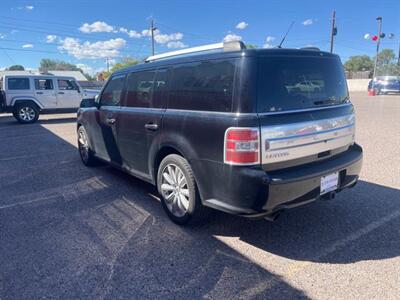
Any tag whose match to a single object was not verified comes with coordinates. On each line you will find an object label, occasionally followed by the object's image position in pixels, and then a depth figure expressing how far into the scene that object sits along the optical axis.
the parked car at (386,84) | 28.03
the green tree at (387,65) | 58.00
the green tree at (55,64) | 105.91
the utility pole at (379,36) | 33.03
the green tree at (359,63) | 91.84
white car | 13.02
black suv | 2.69
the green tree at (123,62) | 75.25
